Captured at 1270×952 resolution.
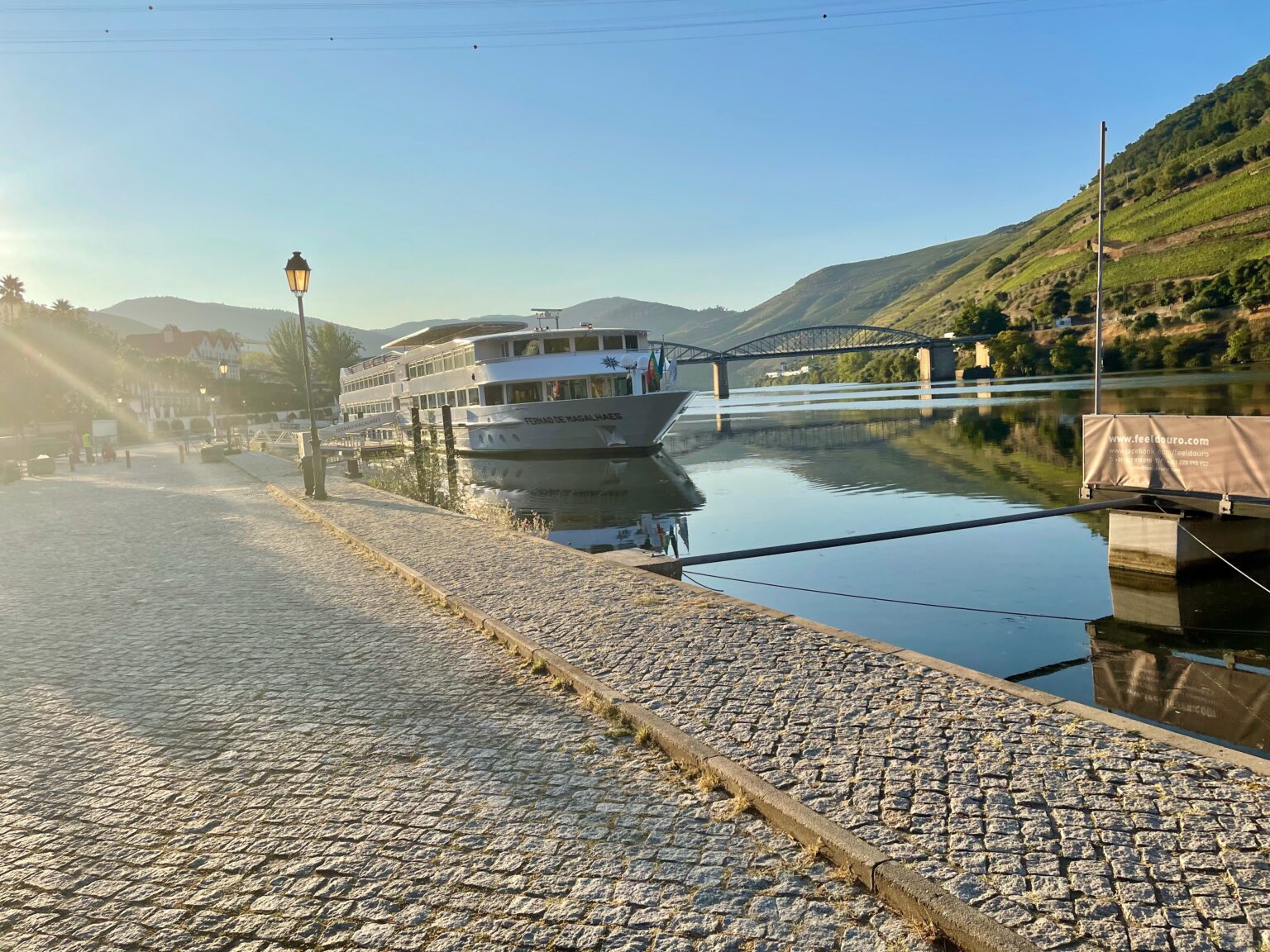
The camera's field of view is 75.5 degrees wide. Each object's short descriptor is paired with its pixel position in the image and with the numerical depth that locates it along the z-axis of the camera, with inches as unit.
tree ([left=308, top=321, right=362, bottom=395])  3841.0
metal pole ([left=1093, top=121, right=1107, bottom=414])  547.5
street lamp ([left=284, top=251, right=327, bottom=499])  729.0
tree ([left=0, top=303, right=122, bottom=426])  1958.7
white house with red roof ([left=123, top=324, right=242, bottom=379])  5393.7
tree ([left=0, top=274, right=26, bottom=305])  2832.2
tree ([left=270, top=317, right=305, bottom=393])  3811.5
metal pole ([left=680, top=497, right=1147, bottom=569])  477.7
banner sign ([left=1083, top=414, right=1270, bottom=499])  414.9
